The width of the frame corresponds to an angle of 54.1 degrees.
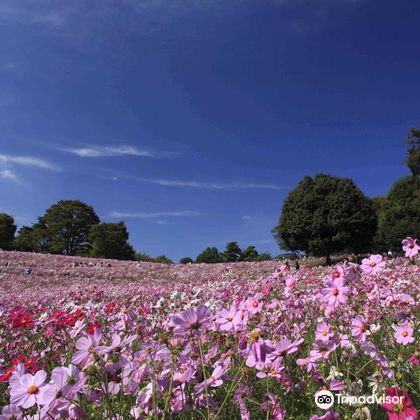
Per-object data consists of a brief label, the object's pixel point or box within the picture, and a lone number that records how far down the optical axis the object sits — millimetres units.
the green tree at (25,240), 57625
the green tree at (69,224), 62000
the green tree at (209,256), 53969
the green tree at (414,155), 46656
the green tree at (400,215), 28062
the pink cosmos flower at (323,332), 2510
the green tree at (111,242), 52094
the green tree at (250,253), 56438
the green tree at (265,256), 49125
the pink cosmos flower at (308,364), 2393
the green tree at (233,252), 56438
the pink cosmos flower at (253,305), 2514
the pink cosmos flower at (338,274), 2705
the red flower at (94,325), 2931
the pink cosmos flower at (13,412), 1679
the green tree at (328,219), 25297
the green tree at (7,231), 55656
